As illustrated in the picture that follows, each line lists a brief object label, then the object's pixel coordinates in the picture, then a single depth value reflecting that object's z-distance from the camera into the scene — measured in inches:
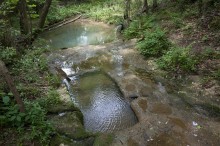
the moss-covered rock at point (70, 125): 142.4
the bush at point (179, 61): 224.0
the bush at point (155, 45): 268.7
